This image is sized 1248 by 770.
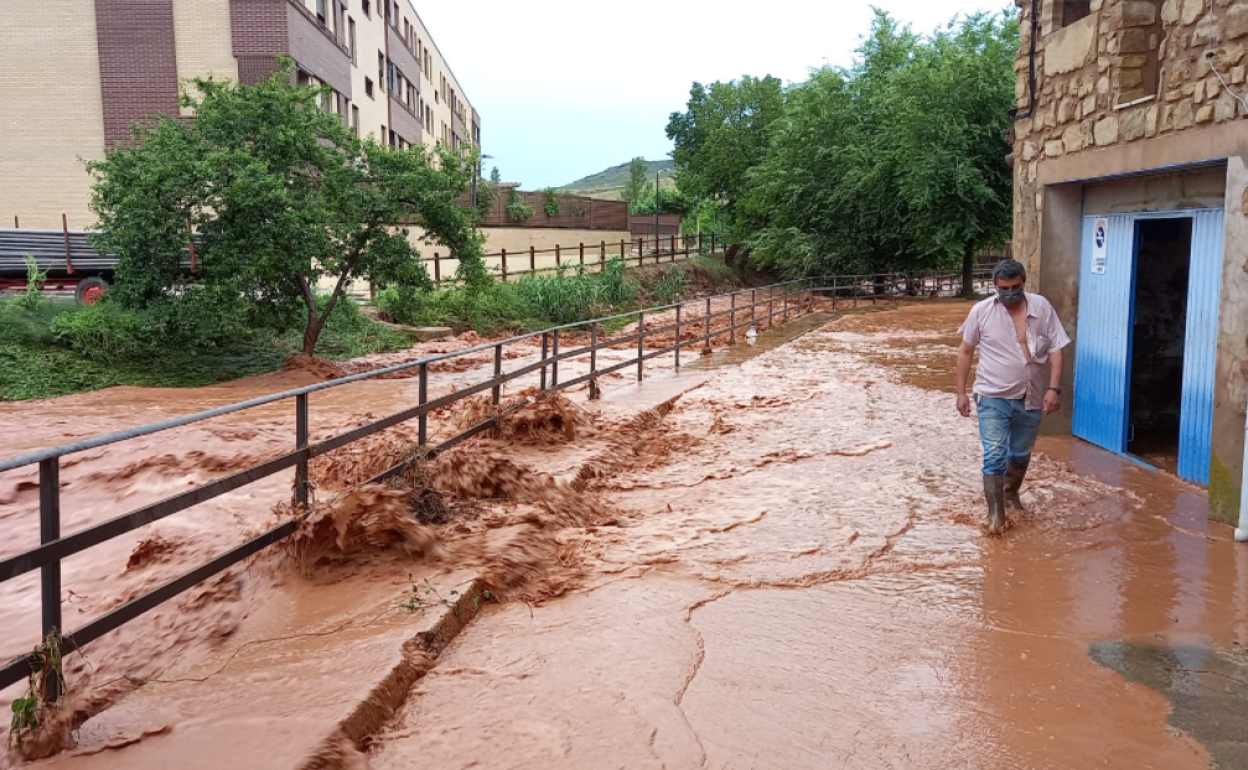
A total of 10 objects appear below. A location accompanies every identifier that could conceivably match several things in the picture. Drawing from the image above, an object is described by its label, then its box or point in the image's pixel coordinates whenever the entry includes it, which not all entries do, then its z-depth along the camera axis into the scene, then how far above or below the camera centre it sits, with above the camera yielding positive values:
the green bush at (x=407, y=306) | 17.44 -0.84
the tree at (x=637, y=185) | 81.08 +6.43
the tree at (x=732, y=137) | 44.03 +5.38
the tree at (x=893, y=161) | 28.39 +3.01
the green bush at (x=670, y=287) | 31.86 -0.86
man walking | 6.58 -0.68
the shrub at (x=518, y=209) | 43.69 +2.24
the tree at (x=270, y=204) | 14.46 +0.89
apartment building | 24.33 +4.78
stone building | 6.70 +0.37
